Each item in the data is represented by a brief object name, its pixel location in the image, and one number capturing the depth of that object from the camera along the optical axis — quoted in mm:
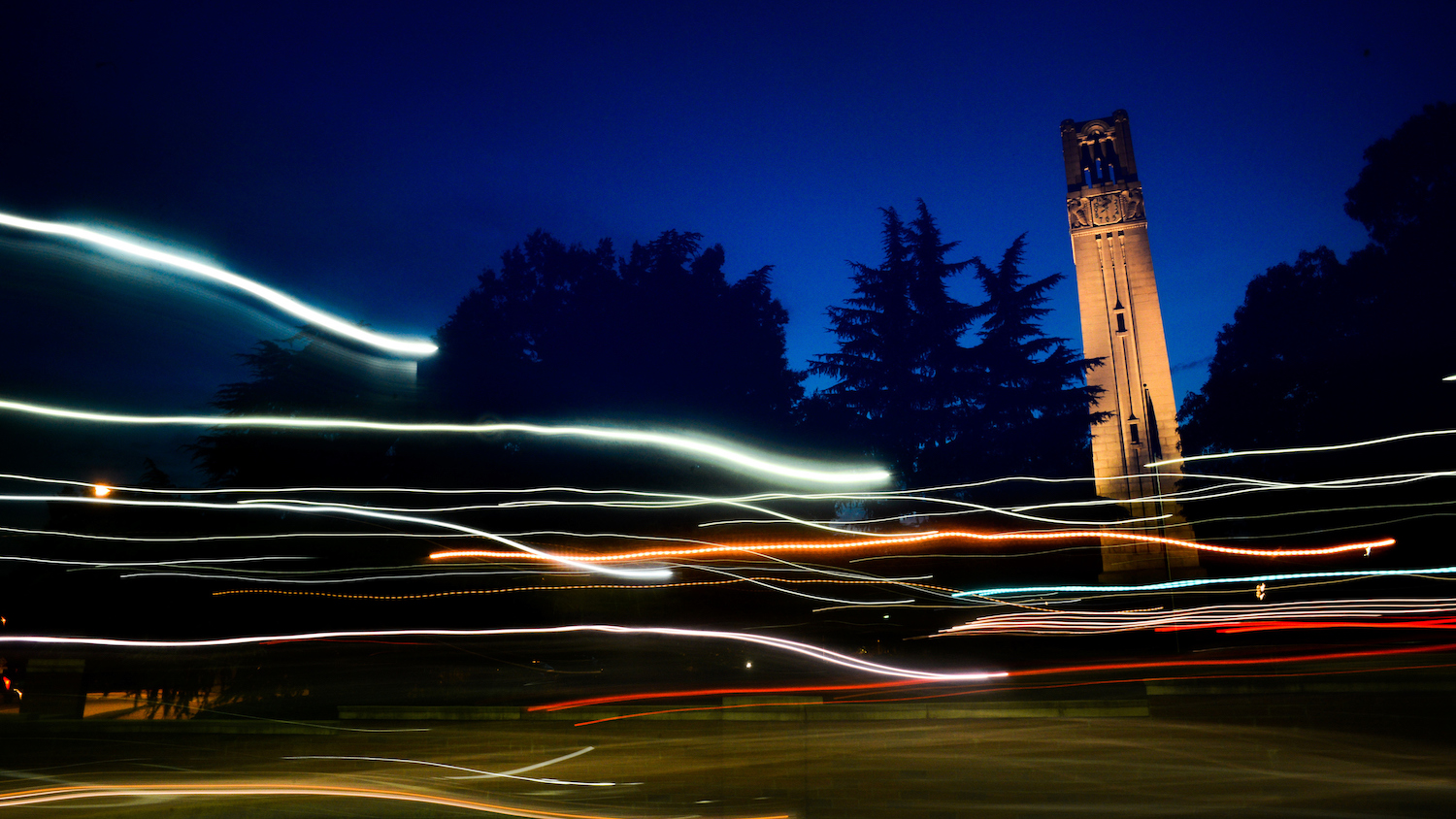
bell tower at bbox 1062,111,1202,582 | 35812
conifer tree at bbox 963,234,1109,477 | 26203
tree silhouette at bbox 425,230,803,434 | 22297
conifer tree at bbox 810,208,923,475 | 26719
